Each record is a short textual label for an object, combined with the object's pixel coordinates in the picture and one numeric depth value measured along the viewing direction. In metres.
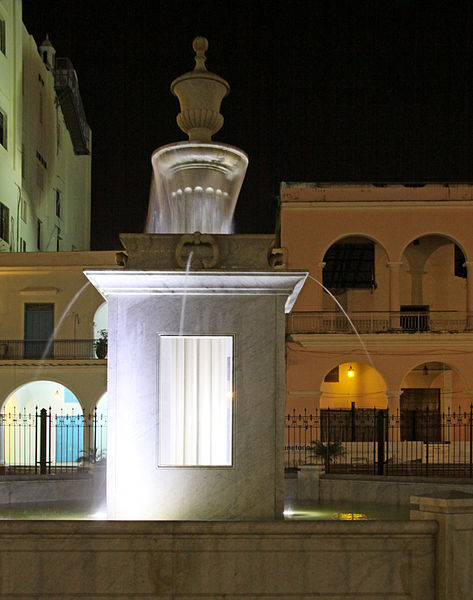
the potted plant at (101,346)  28.25
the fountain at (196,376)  7.94
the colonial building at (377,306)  27.70
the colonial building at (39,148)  32.09
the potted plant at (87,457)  23.78
